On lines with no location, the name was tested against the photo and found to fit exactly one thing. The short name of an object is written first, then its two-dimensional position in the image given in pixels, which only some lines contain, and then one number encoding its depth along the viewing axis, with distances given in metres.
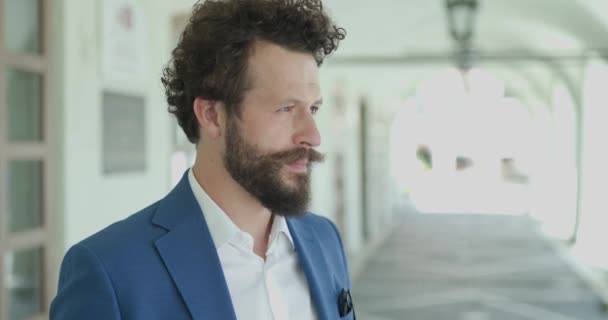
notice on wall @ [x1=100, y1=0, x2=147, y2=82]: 3.79
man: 1.30
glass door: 2.97
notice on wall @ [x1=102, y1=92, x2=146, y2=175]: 3.80
